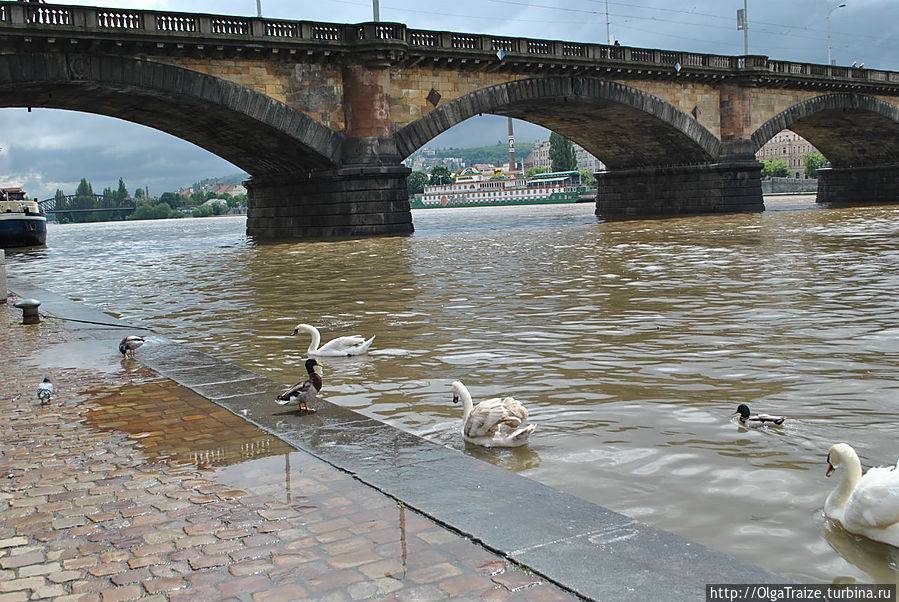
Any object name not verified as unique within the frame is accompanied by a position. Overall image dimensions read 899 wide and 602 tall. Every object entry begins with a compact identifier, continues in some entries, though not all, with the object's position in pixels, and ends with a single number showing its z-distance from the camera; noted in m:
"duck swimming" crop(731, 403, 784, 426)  6.27
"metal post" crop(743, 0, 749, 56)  53.03
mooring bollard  12.71
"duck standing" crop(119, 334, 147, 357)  9.49
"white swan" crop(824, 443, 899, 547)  4.23
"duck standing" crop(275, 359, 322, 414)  6.78
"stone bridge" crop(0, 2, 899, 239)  29.47
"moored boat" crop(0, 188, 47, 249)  47.31
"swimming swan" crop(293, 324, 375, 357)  9.73
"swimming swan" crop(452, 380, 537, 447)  6.11
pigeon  7.37
